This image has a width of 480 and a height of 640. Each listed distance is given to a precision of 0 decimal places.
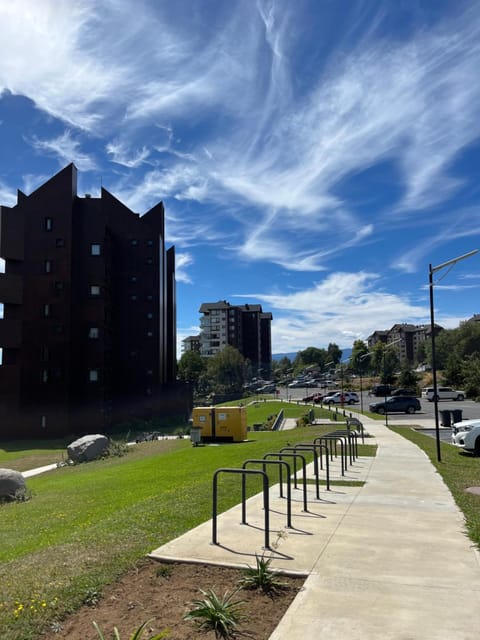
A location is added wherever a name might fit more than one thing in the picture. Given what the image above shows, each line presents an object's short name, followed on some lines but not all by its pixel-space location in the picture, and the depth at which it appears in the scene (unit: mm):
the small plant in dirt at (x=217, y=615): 4156
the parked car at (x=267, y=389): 110062
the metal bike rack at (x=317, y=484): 9642
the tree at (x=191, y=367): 98312
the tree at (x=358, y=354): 123562
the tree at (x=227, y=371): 94100
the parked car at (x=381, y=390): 63784
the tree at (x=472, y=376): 42219
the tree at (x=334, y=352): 166875
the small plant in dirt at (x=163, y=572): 5375
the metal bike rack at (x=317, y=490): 9303
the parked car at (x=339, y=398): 60094
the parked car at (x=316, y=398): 63400
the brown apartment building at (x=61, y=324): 46281
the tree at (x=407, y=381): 72875
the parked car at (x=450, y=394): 53562
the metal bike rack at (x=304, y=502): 8466
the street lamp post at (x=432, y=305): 14898
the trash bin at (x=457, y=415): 25500
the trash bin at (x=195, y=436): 27281
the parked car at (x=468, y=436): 16234
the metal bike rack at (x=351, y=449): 15258
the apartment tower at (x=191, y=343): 171375
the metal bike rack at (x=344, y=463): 13092
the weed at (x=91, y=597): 4695
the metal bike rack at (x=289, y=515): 7312
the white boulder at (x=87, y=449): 25891
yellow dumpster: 29125
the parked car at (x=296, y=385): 121712
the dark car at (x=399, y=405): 42625
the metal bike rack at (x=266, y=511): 6168
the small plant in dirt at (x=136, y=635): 3674
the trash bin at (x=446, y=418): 26891
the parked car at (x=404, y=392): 59178
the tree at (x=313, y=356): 165750
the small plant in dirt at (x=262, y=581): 5010
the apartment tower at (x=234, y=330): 148750
